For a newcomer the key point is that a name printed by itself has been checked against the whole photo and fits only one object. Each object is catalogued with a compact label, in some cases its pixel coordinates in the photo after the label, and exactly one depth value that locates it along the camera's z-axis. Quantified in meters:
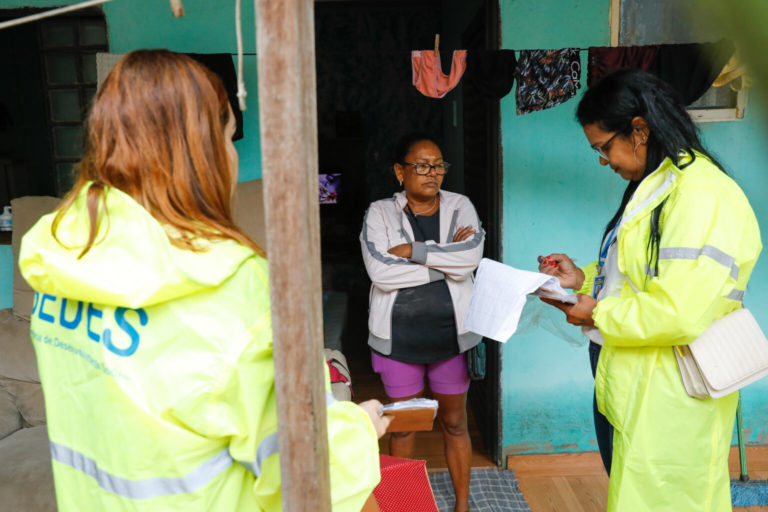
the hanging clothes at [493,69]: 2.45
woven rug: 2.61
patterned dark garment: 2.50
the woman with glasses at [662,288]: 1.42
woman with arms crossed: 2.38
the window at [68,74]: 3.19
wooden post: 0.77
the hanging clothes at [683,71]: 2.36
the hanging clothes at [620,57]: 2.44
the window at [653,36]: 2.71
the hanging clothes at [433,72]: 2.43
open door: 2.81
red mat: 2.09
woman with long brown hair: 0.86
